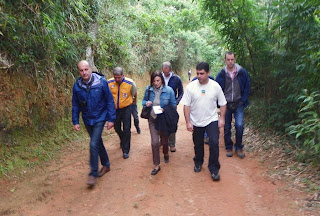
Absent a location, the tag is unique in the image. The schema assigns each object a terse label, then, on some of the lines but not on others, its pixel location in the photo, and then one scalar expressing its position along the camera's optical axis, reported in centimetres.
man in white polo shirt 419
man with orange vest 543
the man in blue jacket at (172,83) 589
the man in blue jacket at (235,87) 507
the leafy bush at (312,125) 392
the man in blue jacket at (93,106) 421
